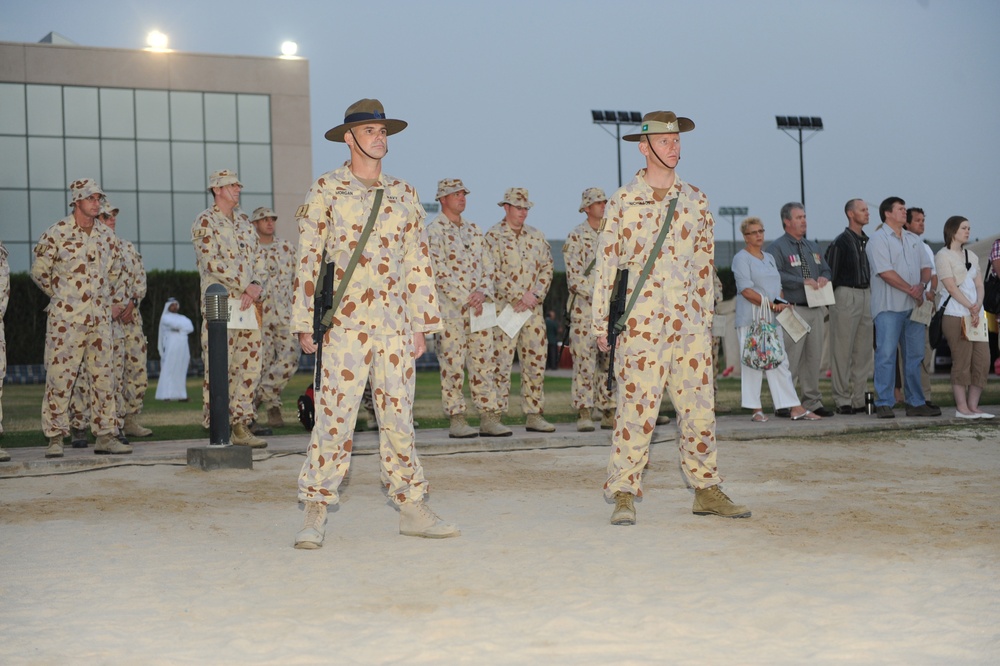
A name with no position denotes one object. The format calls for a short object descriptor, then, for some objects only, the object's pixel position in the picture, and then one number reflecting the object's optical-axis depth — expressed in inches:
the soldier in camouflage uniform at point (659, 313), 262.2
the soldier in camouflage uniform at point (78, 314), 396.5
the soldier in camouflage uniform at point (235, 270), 399.5
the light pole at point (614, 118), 1933.1
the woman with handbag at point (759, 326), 456.8
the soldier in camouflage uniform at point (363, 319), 242.4
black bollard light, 364.8
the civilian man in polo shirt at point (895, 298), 479.2
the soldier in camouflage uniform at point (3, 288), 386.9
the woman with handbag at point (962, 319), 465.1
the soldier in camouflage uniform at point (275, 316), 491.5
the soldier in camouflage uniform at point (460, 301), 432.8
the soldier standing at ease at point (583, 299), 454.6
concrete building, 1686.8
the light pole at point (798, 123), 2016.5
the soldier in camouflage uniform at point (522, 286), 449.1
